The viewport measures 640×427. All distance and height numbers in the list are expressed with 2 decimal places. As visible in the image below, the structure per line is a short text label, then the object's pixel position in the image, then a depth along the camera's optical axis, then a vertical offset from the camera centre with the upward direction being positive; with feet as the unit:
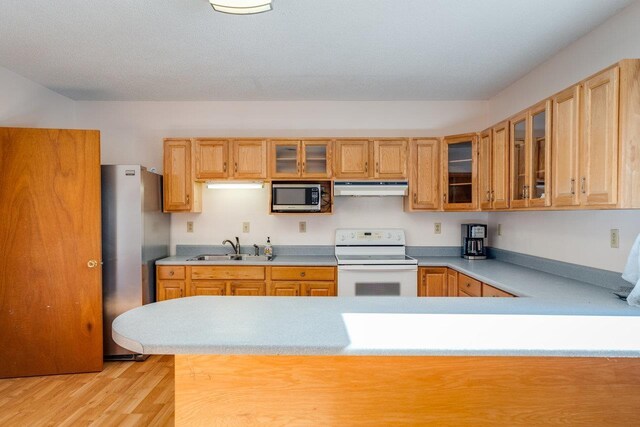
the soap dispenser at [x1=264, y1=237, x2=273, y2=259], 12.75 -1.43
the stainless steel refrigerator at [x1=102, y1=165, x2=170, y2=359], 10.54 -0.98
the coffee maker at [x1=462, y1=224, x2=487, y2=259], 12.48 -1.06
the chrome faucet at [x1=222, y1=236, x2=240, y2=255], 12.91 -1.28
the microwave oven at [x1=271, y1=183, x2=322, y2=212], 12.19 +0.43
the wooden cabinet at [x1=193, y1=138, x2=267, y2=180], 12.21 +1.72
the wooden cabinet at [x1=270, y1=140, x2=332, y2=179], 12.21 +1.74
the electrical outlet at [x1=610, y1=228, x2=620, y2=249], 7.30 -0.55
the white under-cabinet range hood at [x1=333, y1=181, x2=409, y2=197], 12.11 +0.75
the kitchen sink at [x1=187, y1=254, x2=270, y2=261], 12.74 -1.67
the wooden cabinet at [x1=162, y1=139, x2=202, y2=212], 12.21 +1.12
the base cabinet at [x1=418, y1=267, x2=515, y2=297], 10.78 -2.24
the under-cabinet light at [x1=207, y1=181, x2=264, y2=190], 12.37 +0.86
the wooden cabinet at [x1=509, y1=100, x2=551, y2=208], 7.55 +1.24
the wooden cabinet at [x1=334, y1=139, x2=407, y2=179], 12.19 +1.74
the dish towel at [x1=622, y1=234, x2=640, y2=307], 6.00 -1.07
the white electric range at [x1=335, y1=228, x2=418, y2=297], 11.44 -2.11
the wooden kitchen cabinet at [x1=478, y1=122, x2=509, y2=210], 9.54 +1.23
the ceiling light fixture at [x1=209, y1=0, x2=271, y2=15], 6.18 +3.53
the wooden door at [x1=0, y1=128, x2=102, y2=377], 9.32 -1.12
